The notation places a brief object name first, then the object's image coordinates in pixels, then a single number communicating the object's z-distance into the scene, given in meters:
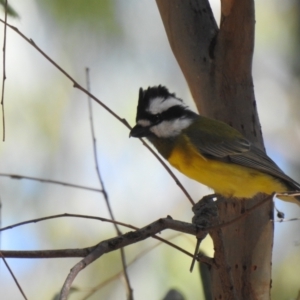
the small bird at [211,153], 4.84
